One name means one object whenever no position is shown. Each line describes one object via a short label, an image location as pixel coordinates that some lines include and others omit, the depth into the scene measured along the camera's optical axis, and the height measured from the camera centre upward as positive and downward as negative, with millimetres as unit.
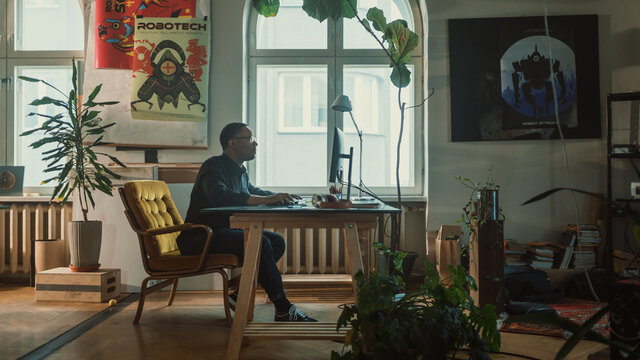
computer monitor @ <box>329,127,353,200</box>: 2537 +137
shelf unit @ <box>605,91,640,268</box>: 3646 +230
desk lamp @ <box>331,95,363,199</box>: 3650 +607
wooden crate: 3398 -756
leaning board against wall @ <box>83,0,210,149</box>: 4086 +571
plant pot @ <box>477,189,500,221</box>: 2803 -139
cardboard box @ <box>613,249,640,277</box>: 3590 -632
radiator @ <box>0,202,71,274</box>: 4121 -408
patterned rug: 2596 -836
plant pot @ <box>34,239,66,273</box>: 3795 -590
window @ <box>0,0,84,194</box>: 4371 +1108
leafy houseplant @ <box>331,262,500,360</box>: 1605 -504
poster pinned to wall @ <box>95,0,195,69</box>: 4074 +1409
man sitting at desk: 2562 -123
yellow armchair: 2686 -428
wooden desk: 2141 -263
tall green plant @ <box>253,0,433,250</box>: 3754 +1271
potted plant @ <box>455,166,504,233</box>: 2803 -150
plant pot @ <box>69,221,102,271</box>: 3459 -465
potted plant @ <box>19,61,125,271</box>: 3473 +85
